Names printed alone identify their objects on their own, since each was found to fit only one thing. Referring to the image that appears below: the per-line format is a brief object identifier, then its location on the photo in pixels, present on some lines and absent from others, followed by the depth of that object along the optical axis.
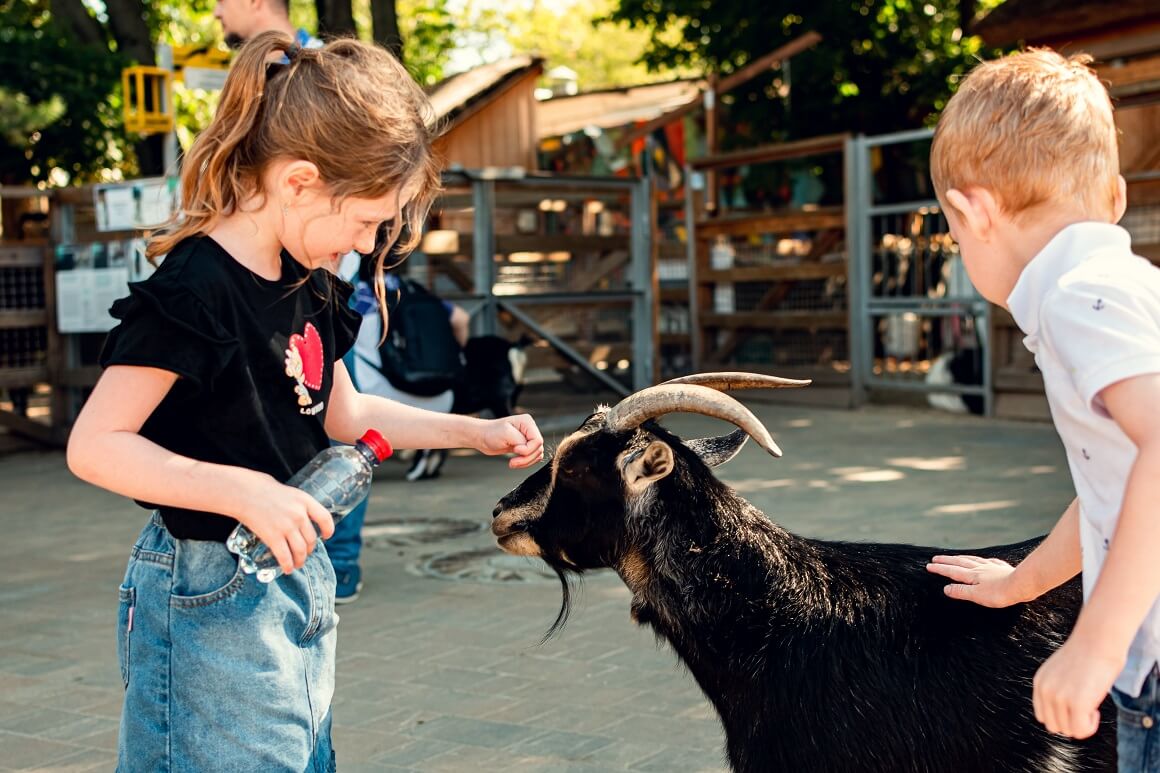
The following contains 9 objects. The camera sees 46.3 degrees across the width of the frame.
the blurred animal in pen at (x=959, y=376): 12.55
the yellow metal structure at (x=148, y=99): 10.37
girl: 2.43
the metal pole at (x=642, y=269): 12.34
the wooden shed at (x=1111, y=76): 11.39
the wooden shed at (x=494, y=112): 19.61
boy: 1.94
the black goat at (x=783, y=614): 2.93
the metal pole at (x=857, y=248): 13.33
